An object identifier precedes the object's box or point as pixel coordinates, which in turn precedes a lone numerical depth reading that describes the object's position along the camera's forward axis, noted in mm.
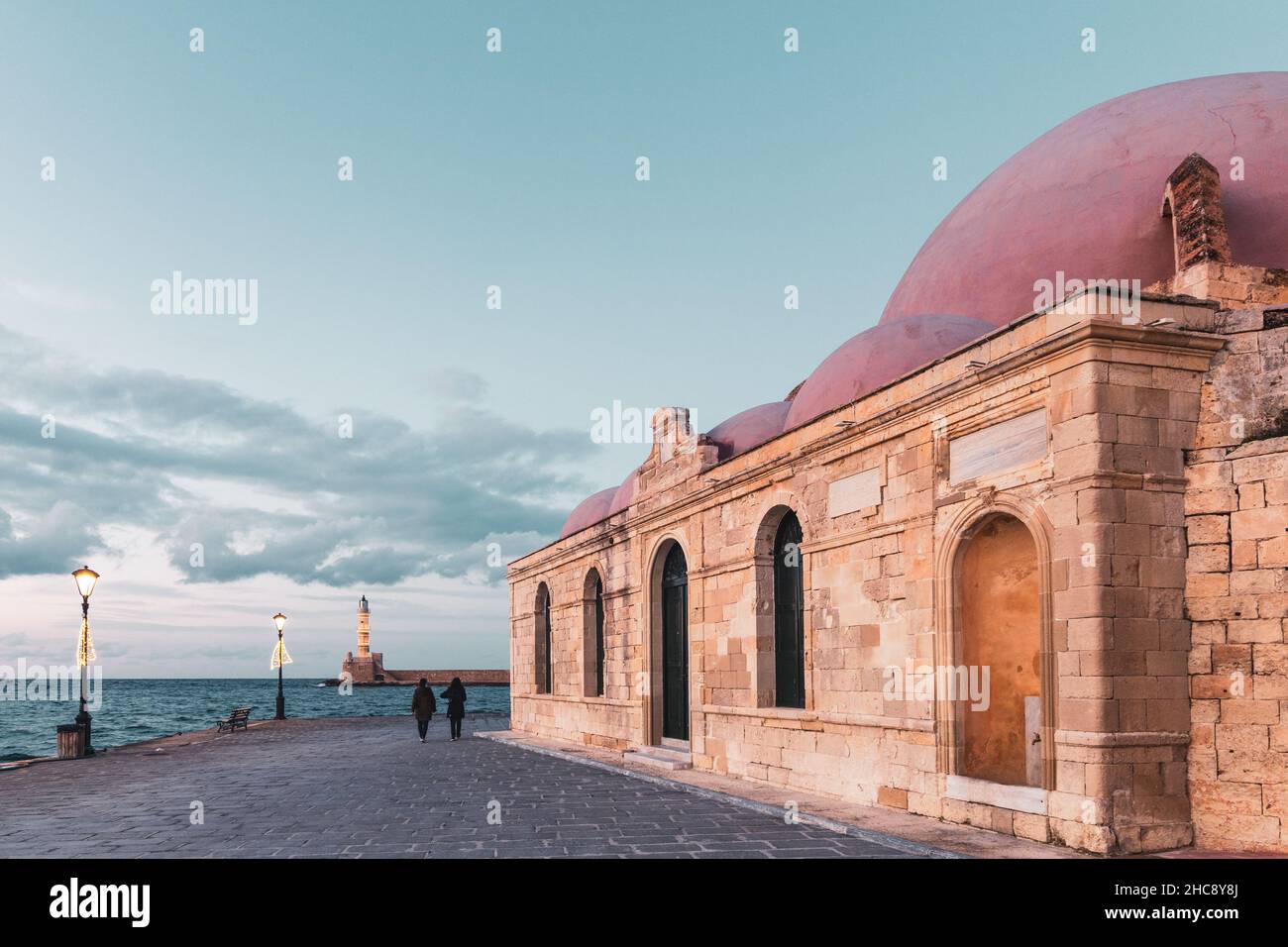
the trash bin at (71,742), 21875
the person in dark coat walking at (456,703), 25734
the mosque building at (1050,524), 8648
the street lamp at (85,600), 20891
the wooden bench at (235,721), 30875
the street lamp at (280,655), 34438
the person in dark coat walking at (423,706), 25234
